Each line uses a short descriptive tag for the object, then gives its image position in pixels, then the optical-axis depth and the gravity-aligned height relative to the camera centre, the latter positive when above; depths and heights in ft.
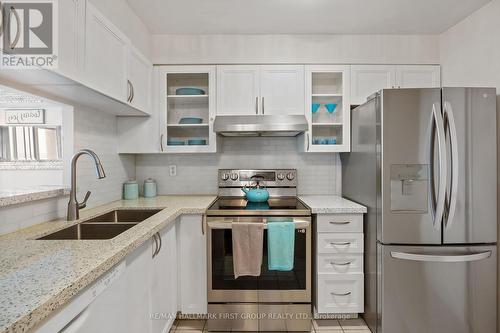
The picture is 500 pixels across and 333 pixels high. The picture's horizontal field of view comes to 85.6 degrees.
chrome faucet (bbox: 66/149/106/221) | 5.37 -0.76
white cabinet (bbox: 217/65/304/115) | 8.21 +2.25
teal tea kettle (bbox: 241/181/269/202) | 7.99 -0.95
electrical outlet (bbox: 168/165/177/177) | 9.26 -0.23
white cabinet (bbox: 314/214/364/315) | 6.88 -2.58
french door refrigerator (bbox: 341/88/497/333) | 5.95 -1.06
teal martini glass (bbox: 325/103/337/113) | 8.57 +1.78
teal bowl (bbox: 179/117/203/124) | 8.45 +1.35
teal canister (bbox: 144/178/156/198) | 8.71 -0.83
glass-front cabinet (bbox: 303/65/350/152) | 8.23 +1.73
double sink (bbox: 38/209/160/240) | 4.86 -1.28
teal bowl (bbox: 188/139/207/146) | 8.43 +0.66
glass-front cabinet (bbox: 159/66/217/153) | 8.34 +1.79
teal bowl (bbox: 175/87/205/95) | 8.41 +2.26
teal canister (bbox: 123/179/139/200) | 8.22 -0.81
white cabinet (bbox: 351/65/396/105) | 8.24 +2.54
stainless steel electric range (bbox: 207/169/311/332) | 6.66 -3.06
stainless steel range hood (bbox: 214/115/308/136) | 7.50 +1.10
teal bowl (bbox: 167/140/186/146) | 8.47 +0.64
